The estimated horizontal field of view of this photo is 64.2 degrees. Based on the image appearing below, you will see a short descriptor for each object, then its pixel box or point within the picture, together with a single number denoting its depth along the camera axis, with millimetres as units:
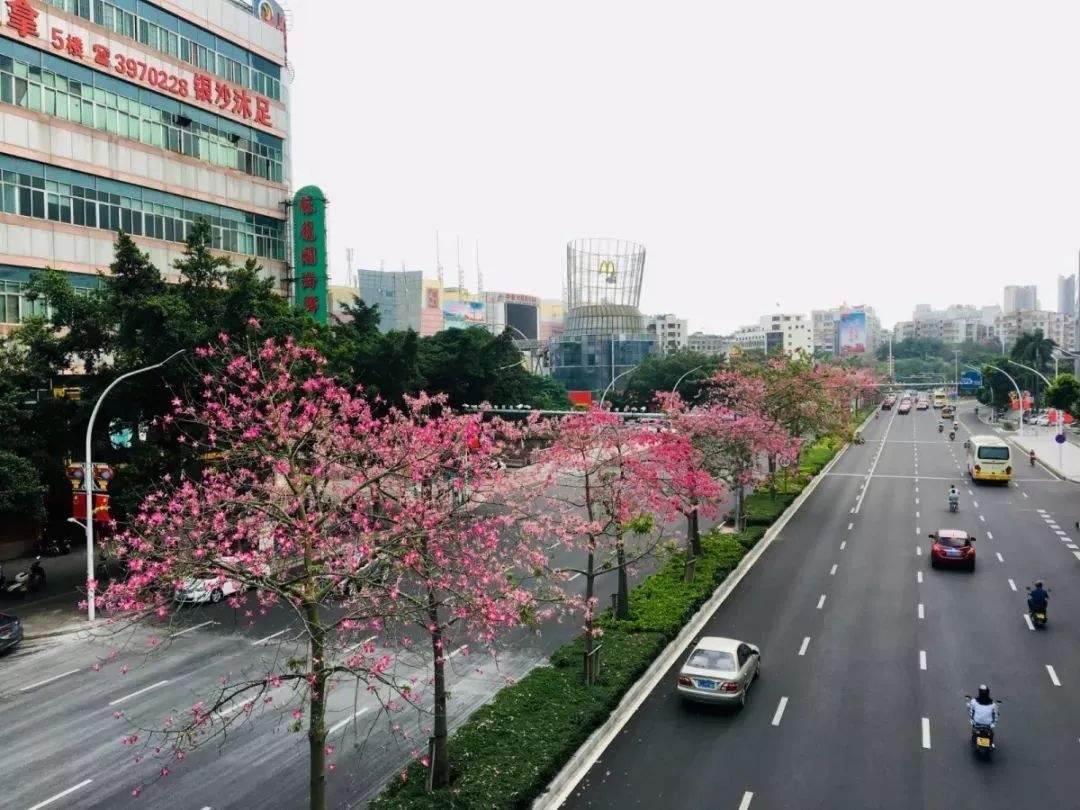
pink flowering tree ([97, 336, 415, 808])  11273
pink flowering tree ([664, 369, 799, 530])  32906
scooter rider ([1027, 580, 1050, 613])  23062
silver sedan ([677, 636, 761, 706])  17859
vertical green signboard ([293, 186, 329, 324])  47344
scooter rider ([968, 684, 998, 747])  15445
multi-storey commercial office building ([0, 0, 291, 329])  36281
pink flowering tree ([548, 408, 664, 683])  22469
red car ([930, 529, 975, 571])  30000
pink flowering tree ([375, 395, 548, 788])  12414
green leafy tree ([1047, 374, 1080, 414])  61469
